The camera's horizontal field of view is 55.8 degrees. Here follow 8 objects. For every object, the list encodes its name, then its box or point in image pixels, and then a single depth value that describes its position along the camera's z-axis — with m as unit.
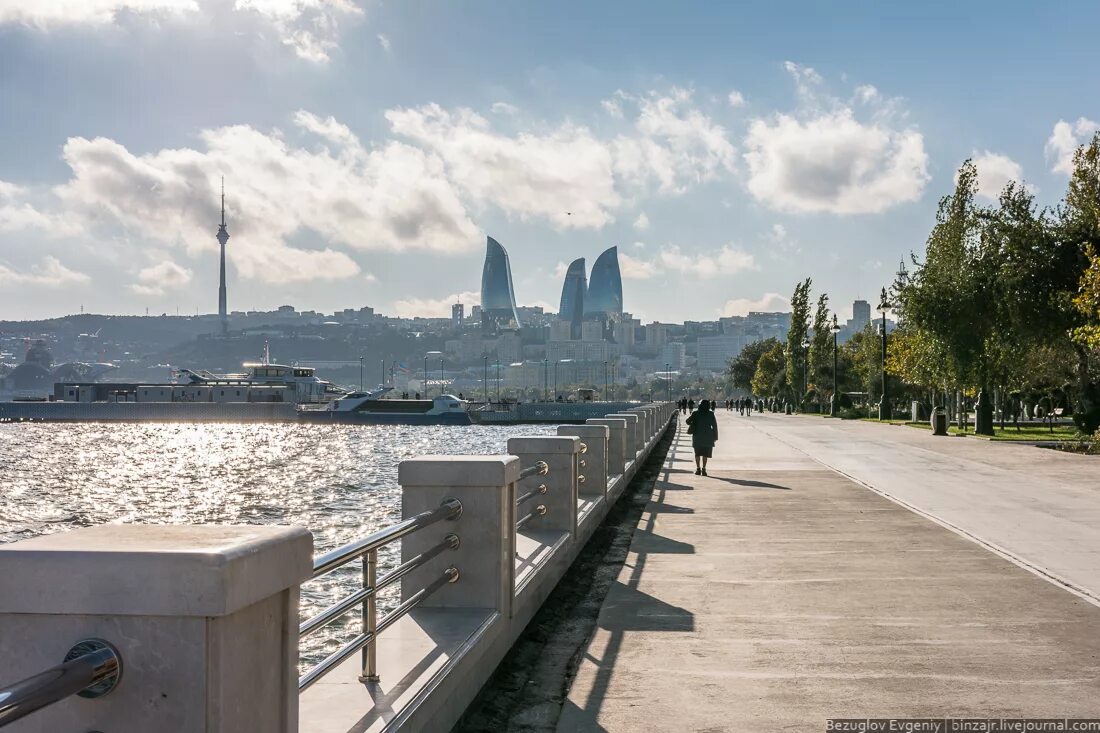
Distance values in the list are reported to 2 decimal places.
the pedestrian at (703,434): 23.73
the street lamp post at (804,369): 95.57
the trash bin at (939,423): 42.91
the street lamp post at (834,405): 82.00
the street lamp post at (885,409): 66.00
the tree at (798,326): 96.19
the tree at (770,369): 128.15
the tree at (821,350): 97.81
